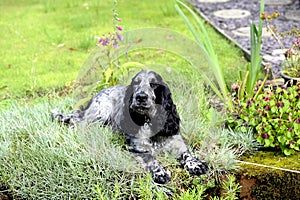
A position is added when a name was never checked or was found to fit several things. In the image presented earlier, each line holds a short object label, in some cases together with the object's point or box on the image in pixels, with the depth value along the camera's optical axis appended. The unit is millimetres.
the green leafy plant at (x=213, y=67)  4312
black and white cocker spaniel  3377
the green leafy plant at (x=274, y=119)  3852
